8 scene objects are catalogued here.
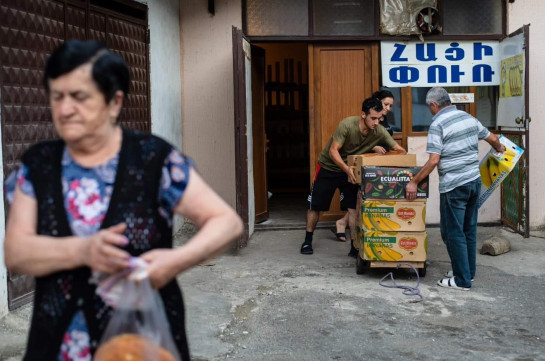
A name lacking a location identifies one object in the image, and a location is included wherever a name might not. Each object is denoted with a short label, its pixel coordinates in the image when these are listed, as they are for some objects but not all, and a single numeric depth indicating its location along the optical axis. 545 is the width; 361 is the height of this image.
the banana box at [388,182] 6.98
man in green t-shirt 7.82
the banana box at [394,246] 7.09
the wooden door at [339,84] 9.94
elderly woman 2.24
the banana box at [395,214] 7.05
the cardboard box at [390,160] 7.01
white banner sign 9.91
